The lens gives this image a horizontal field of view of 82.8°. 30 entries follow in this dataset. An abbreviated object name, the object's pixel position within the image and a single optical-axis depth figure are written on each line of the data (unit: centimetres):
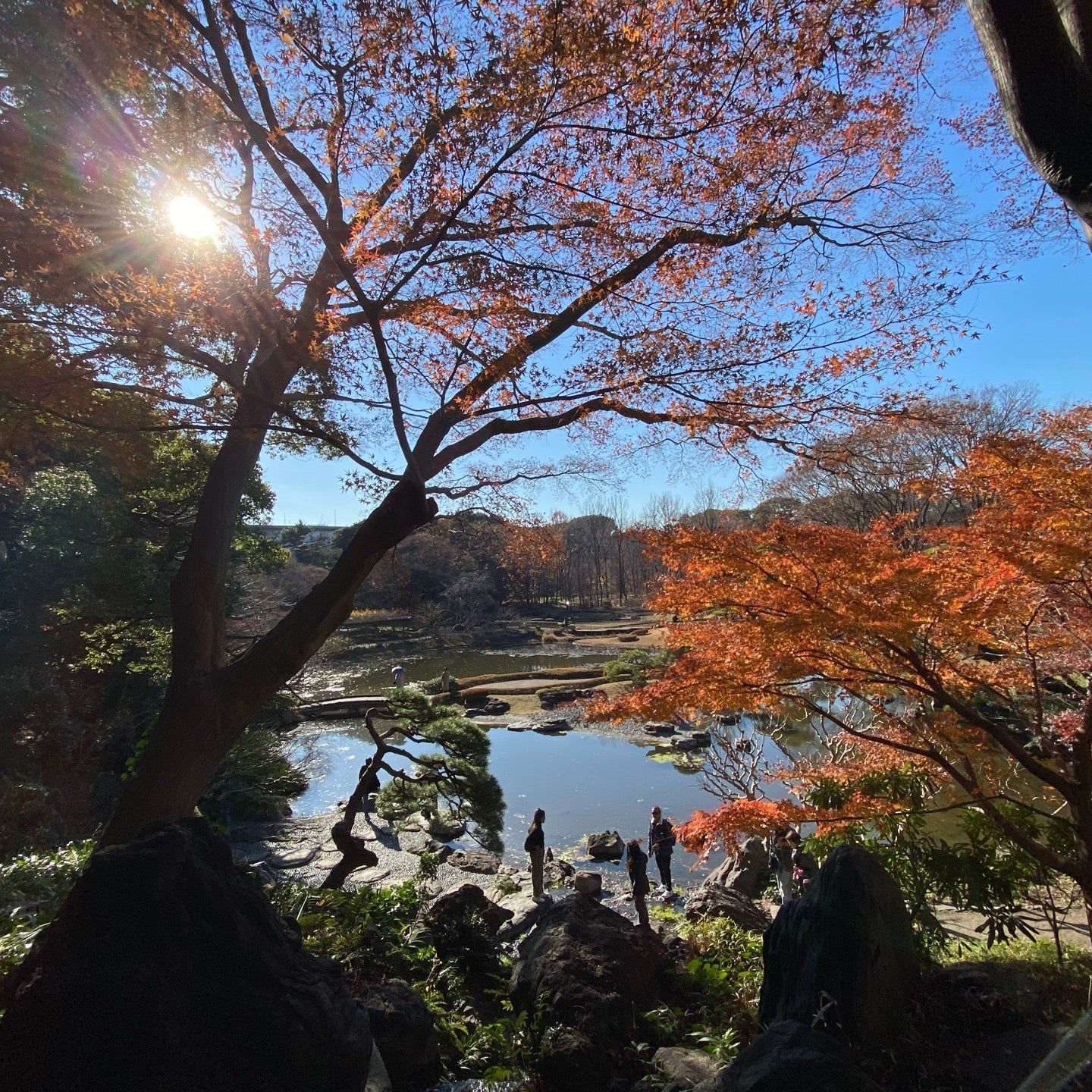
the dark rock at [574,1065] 336
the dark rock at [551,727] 1777
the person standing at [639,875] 706
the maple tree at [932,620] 376
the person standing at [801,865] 729
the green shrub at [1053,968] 351
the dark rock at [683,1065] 318
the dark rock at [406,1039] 313
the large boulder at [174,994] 200
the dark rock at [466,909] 578
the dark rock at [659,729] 1675
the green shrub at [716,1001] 379
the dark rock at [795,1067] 226
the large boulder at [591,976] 366
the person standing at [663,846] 862
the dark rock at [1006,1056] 290
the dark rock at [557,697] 2019
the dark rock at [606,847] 997
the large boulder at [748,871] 851
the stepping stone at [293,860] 912
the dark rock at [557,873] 880
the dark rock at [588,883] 843
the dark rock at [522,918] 686
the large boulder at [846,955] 334
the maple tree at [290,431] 393
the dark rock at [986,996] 339
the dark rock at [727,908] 696
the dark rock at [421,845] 1015
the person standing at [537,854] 780
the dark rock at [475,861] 945
